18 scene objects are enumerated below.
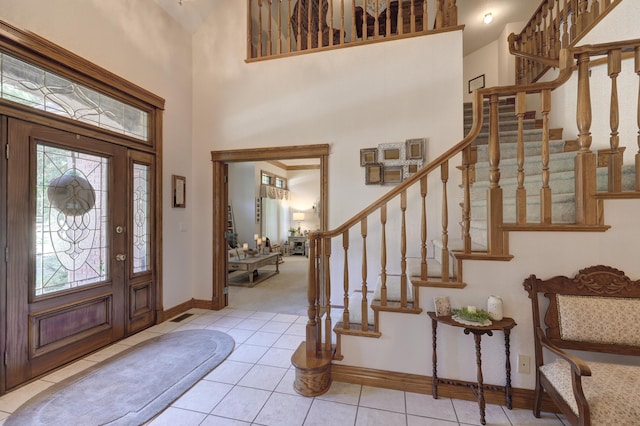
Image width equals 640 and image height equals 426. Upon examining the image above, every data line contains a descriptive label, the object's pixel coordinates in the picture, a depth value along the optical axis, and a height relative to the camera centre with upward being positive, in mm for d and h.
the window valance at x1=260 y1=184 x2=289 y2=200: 7956 +712
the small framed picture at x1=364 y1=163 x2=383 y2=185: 3217 +484
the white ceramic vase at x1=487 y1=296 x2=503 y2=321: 1764 -617
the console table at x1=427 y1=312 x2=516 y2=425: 1688 -903
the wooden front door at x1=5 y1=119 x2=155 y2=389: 2086 -313
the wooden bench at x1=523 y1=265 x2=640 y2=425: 1321 -718
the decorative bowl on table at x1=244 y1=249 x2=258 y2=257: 5590 -789
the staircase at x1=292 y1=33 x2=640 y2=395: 1675 -27
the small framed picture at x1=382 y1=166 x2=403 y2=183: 3172 +473
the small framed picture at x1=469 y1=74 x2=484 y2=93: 5325 +2631
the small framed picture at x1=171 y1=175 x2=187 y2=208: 3562 +333
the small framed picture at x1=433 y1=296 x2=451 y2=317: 1849 -634
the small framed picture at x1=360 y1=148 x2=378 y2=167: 3238 +704
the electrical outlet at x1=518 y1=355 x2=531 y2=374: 1836 -1019
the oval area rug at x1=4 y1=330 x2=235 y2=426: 1755 -1303
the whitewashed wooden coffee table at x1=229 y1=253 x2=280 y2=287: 5008 -918
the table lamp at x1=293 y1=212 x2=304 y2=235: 9414 -49
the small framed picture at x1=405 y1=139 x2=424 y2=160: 3105 +753
